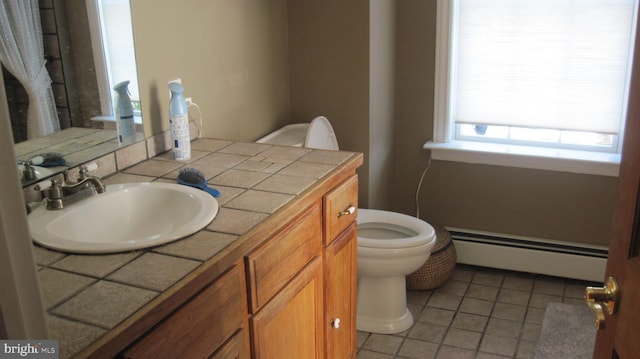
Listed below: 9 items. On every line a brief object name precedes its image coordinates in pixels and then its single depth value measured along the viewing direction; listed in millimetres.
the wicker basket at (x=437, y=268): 2967
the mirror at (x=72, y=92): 1607
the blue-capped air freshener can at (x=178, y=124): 1963
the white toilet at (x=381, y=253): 2568
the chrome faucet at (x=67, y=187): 1535
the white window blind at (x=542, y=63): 2779
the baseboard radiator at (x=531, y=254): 3025
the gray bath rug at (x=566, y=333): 2533
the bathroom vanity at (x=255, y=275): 1170
